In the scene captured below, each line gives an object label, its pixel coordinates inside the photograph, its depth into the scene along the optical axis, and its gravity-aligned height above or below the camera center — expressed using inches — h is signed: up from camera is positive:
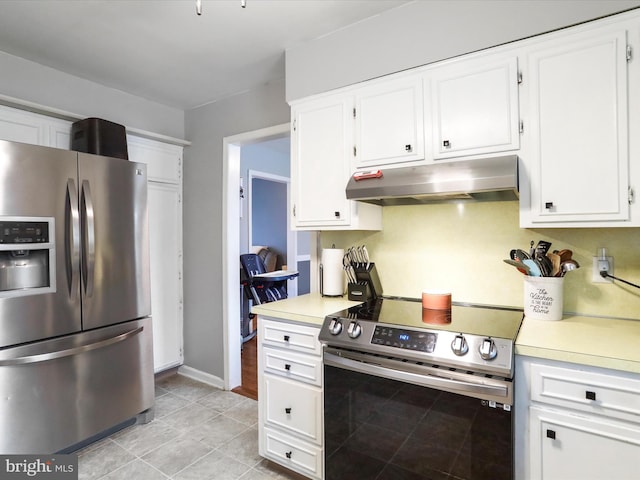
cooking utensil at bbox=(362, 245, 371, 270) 88.0 -4.6
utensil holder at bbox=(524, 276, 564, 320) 64.1 -11.6
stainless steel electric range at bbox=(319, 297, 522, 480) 51.1 -25.3
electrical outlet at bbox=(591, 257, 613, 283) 65.7 -6.7
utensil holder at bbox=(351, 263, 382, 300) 84.0 -9.4
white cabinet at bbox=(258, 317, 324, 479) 71.9 -33.9
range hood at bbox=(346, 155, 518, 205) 60.2 +10.0
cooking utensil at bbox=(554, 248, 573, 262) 65.4 -4.1
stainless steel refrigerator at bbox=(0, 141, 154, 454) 74.5 -13.6
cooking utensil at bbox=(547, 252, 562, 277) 64.8 -5.8
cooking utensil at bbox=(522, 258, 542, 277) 65.9 -6.2
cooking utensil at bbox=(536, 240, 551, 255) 67.0 -2.6
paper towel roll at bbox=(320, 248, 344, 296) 89.2 -9.0
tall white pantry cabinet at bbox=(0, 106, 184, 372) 126.5 -1.0
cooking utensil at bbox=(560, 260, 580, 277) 63.1 -5.9
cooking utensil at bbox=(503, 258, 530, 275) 65.1 -6.0
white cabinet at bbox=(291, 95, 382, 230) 82.2 +16.6
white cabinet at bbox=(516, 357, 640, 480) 45.9 -25.9
